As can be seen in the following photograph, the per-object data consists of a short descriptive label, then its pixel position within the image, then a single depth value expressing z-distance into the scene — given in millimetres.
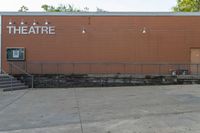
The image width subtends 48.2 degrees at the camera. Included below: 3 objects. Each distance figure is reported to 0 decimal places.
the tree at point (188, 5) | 25739
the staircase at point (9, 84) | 13285
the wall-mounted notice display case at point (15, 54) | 15368
